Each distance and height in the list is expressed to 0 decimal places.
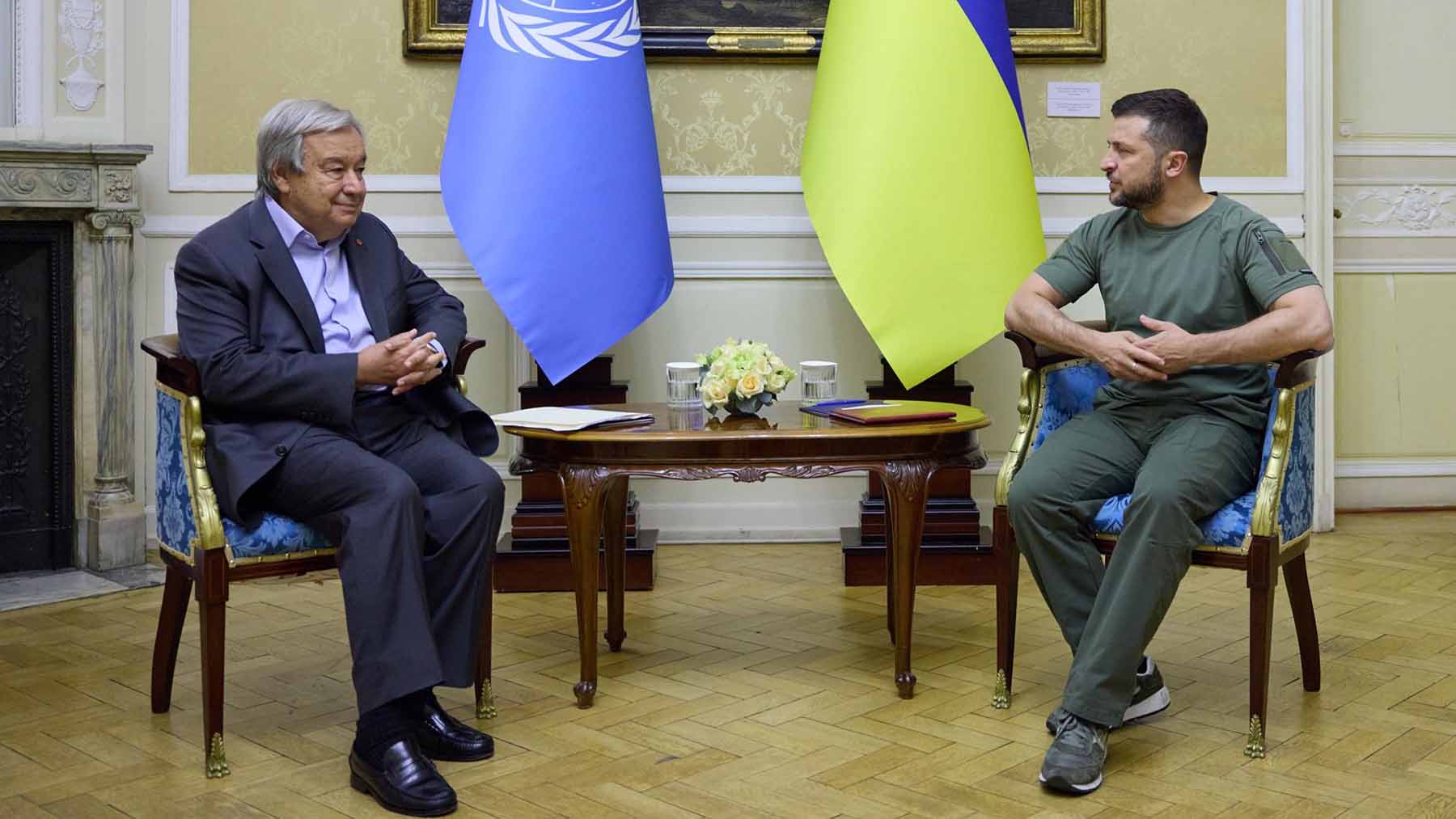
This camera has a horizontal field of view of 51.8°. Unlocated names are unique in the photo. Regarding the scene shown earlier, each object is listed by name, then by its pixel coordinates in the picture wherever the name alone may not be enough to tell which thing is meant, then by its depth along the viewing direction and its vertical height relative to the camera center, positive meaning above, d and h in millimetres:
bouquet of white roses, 3018 +74
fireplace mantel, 4129 +265
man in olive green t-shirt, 2543 +59
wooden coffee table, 2828 -87
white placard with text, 4570 +961
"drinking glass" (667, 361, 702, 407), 3141 +66
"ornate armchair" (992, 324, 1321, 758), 2570 -167
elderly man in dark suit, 2453 -21
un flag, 3898 +626
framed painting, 4488 +1164
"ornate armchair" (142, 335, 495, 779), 2529 -214
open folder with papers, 2861 -7
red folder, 2914 -1
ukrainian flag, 3941 +594
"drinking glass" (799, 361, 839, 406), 3271 +74
